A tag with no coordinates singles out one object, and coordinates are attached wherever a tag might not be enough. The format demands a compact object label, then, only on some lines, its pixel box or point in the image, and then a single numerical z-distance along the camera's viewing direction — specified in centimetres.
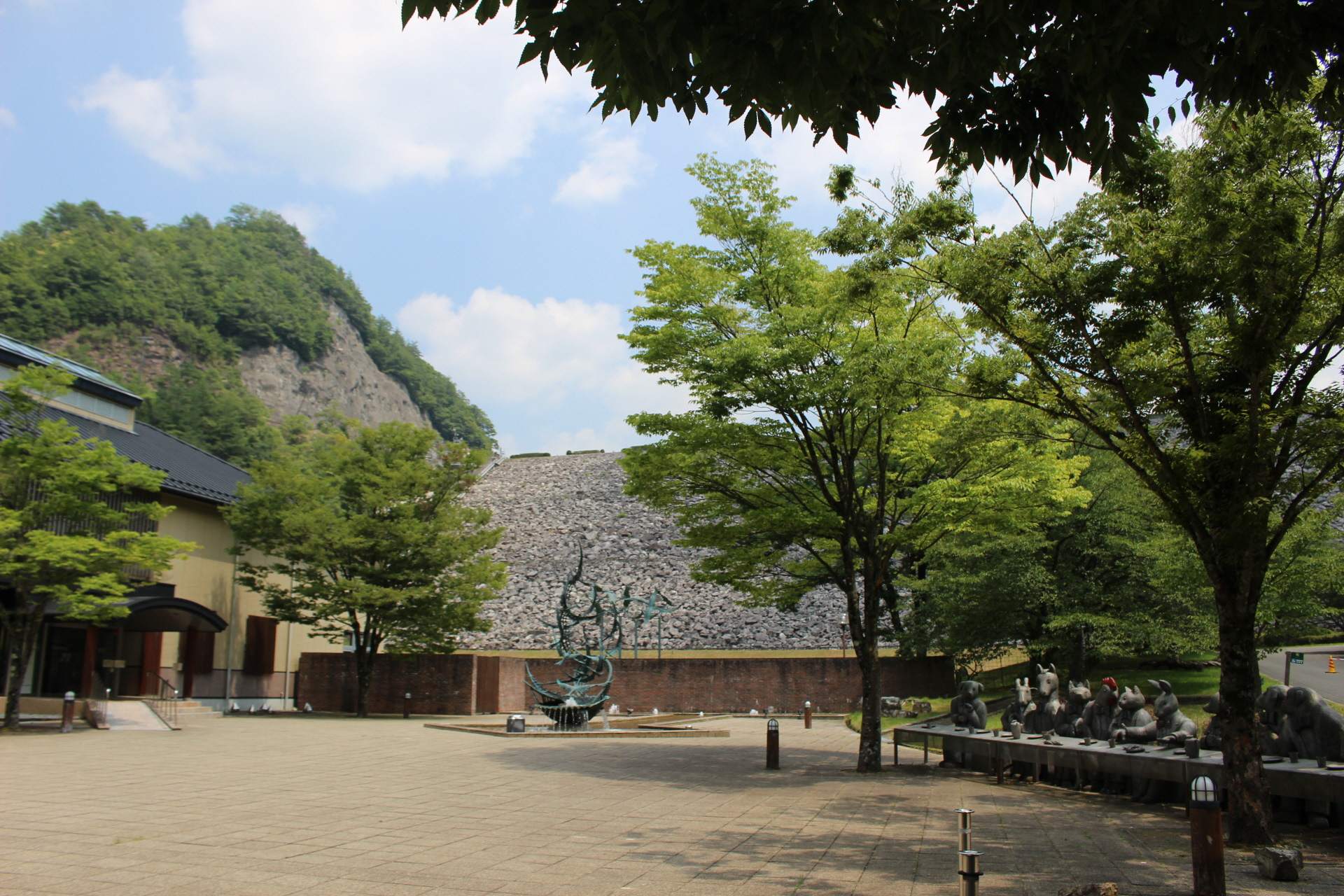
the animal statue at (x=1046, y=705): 1551
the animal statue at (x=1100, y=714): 1421
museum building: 2698
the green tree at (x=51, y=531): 2053
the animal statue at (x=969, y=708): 1725
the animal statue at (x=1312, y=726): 1041
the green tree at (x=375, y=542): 2934
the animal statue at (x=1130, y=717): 1316
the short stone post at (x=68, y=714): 2125
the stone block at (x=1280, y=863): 739
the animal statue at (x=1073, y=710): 1523
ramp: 2317
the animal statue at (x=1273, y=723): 1080
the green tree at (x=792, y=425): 1579
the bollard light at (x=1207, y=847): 661
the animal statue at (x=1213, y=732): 1148
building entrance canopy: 2614
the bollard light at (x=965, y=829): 568
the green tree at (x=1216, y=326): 907
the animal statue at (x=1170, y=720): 1254
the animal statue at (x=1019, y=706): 1659
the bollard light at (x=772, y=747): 1622
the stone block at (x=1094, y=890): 642
